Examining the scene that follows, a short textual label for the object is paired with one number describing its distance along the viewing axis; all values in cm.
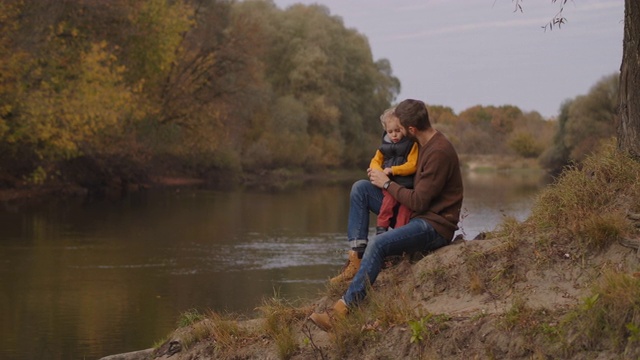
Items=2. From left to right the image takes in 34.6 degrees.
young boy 827
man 798
